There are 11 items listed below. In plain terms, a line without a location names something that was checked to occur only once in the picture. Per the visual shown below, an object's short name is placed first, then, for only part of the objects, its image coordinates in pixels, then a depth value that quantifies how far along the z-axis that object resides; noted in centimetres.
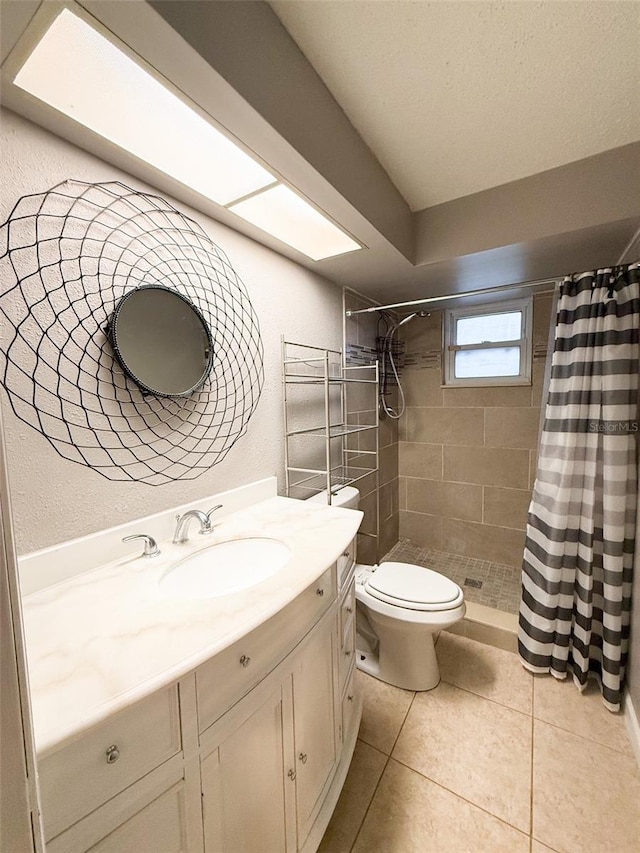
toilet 151
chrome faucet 113
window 243
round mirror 105
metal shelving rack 172
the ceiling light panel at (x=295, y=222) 127
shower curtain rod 164
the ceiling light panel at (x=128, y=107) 73
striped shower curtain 145
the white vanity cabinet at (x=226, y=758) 54
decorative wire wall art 86
